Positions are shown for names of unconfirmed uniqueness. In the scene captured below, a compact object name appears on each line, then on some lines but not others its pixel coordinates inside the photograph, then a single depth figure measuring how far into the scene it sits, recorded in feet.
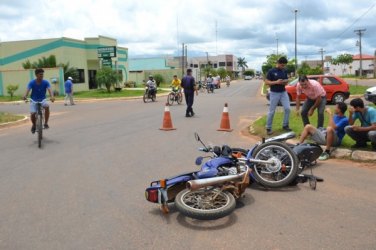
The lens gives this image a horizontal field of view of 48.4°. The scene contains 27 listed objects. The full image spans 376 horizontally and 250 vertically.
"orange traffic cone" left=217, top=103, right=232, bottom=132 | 39.29
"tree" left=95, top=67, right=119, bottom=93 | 118.52
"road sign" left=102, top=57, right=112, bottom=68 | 131.64
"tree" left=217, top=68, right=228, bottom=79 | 323.27
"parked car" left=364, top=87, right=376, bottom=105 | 55.94
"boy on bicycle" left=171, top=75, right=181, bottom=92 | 72.34
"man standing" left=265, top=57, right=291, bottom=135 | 32.86
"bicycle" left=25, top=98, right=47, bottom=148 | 31.84
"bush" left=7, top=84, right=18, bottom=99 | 112.27
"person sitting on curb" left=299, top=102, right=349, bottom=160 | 25.07
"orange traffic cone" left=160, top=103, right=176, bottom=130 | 40.42
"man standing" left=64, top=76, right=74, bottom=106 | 80.51
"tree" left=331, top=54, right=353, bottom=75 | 335.06
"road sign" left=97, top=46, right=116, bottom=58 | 129.84
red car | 66.23
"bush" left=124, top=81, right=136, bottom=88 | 164.35
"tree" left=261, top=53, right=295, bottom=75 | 211.41
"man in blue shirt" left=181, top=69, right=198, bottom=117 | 50.26
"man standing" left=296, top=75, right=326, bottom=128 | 31.73
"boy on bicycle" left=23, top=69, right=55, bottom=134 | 33.60
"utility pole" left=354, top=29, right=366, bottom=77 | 246.94
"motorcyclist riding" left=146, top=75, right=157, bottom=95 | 84.45
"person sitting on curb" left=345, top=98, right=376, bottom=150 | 23.77
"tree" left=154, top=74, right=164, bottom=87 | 180.65
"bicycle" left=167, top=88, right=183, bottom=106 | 74.38
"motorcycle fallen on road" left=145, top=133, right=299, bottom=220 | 15.55
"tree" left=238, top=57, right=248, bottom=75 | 568.00
